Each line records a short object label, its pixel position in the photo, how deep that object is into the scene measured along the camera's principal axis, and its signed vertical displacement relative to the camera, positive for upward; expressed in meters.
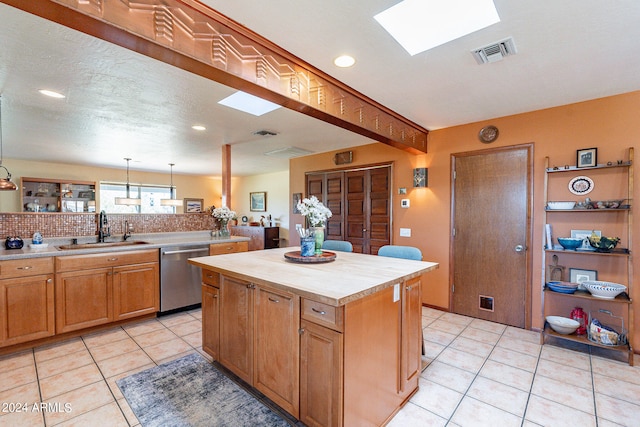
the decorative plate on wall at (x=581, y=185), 2.85 +0.24
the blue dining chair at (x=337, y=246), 3.20 -0.42
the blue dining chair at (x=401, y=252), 2.67 -0.42
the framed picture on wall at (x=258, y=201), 8.20 +0.25
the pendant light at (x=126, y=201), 5.99 +0.20
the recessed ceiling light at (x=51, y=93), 2.61 +1.10
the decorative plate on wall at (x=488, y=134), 3.38 +0.90
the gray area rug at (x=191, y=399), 1.77 -1.30
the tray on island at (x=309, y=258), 2.23 -0.39
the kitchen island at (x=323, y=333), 1.44 -0.74
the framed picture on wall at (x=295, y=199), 5.75 +0.22
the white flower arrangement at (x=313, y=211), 2.33 -0.01
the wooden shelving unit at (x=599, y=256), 2.53 -0.48
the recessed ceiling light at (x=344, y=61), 2.11 +1.13
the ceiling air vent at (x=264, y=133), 3.95 +1.09
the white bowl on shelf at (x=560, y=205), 2.85 +0.04
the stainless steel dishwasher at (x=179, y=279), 3.48 -0.87
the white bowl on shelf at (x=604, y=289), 2.51 -0.72
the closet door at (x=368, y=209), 4.44 +0.01
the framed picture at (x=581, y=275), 2.84 -0.67
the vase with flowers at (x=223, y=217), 4.31 -0.11
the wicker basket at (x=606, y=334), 2.52 -1.14
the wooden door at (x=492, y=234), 3.23 -0.30
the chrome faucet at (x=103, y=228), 3.53 -0.22
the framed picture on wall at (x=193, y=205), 8.91 +0.16
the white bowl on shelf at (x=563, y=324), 2.70 -1.11
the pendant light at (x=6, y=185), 2.98 +0.27
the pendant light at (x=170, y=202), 6.57 +0.19
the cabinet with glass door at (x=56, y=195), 6.45 +0.37
